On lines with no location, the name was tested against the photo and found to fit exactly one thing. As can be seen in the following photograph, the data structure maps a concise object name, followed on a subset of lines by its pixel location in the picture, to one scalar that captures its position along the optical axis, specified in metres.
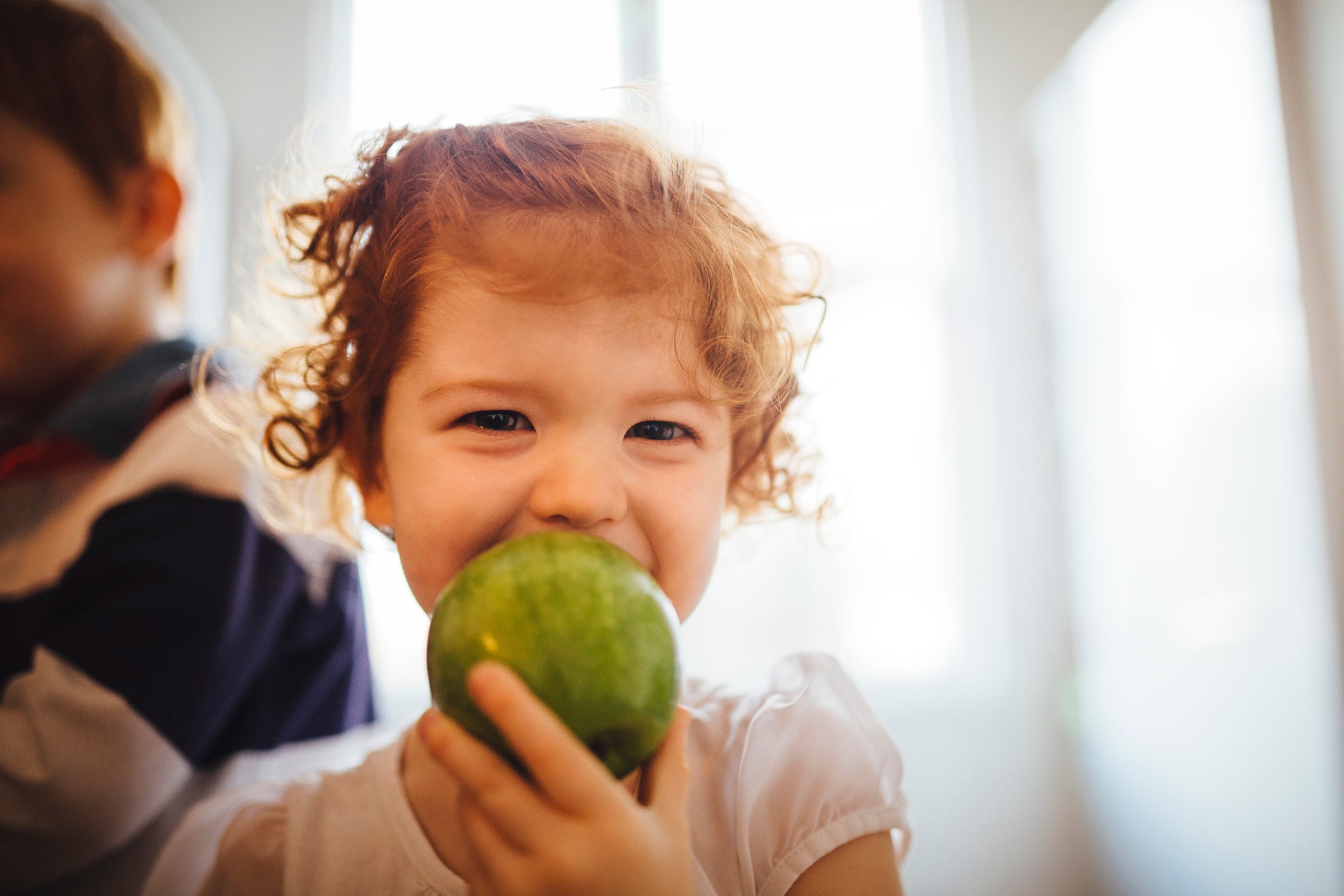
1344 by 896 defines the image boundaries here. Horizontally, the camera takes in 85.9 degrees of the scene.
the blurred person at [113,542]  0.75
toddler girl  0.61
